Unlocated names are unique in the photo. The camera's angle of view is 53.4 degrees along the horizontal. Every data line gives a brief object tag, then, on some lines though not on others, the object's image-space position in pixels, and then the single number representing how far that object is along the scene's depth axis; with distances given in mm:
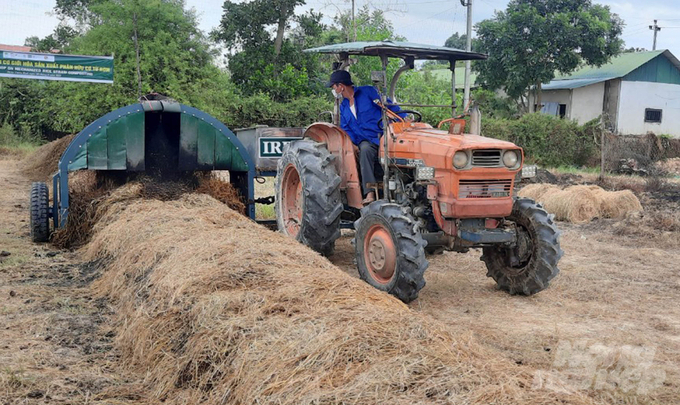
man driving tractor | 7426
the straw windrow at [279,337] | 3125
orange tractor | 6371
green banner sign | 20219
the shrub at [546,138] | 25109
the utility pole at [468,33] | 22128
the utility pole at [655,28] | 52756
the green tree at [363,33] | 22242
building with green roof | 33531
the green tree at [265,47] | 23328
